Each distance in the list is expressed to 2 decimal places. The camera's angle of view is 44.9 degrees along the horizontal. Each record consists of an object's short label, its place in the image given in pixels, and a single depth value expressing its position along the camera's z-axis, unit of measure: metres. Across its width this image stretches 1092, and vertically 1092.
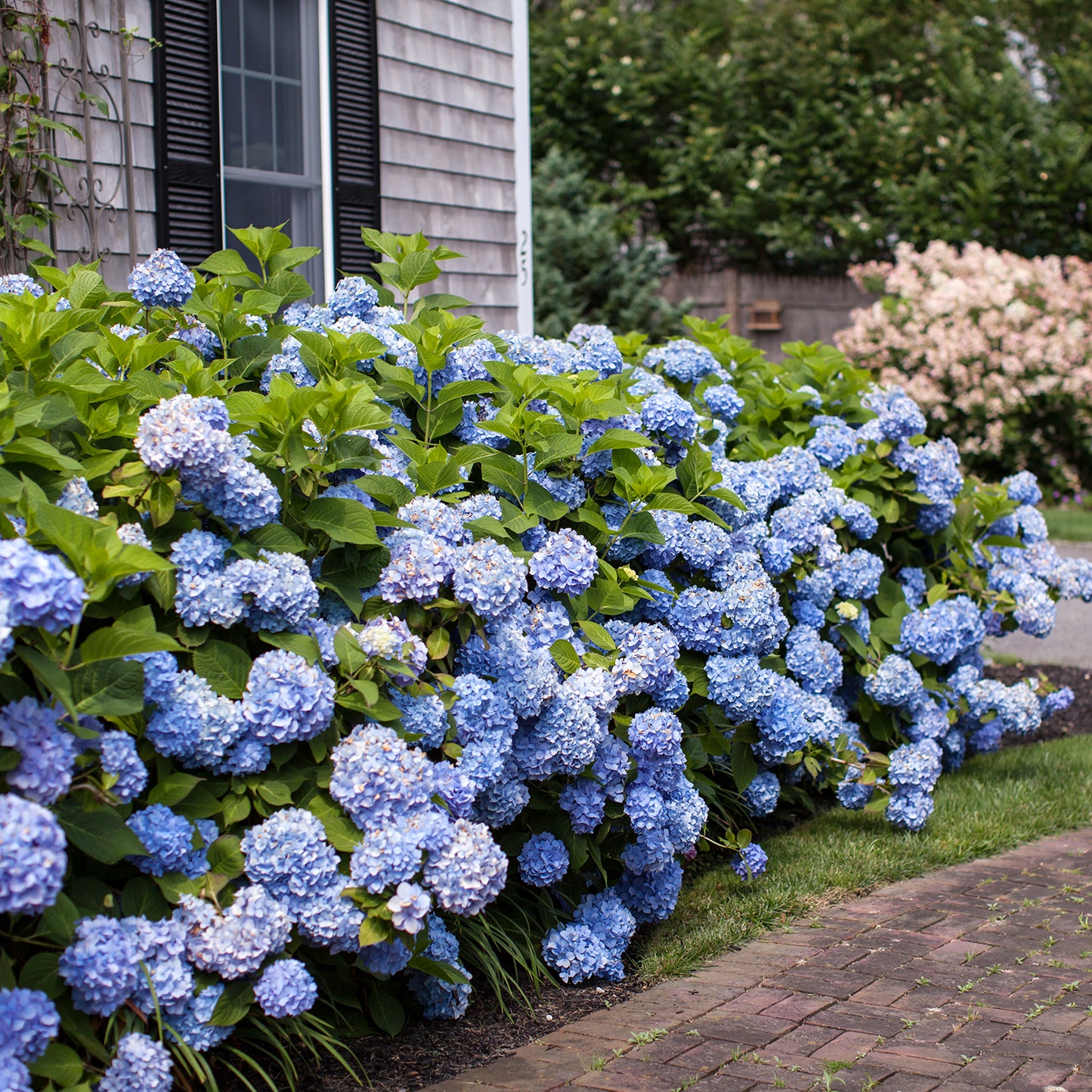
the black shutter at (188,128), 5.68
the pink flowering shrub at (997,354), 12.62
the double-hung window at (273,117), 6.21
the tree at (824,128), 14.85
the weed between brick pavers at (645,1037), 2.84
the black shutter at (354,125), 6.57
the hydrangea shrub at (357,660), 2.33
